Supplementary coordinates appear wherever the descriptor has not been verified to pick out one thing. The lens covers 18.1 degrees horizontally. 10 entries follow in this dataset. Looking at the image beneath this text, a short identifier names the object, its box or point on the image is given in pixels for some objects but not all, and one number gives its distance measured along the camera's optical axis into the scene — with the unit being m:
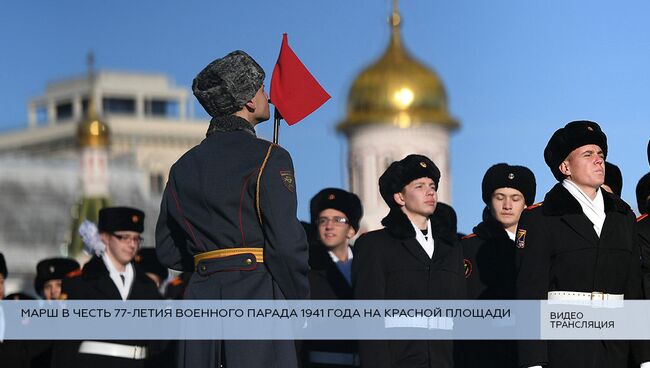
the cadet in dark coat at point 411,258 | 11.75
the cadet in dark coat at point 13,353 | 14.58
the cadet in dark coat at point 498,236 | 12.80
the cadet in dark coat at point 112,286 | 13.55
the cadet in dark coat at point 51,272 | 16.81
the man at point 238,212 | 9.48
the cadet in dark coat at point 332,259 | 13.27
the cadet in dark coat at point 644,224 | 10.98
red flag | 10.33
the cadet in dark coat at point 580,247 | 10.77
